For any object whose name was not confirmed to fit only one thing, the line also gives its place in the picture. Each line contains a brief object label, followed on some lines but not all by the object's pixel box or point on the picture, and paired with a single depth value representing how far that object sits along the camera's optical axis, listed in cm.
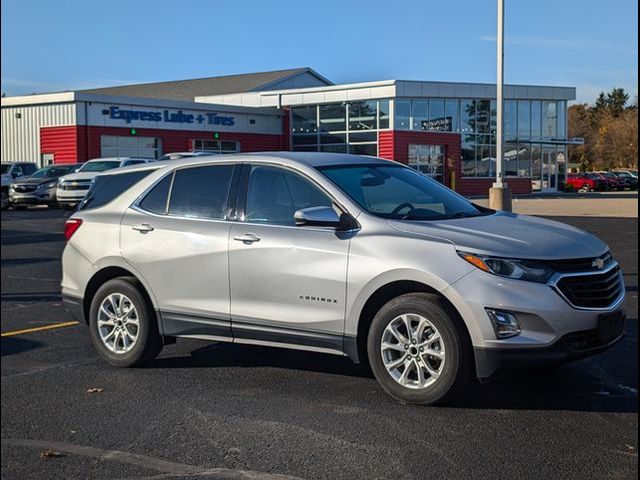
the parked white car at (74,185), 2683
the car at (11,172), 2969
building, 3881
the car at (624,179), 6106
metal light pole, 1623
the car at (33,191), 2897
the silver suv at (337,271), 515
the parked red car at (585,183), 5553
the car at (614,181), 6005
